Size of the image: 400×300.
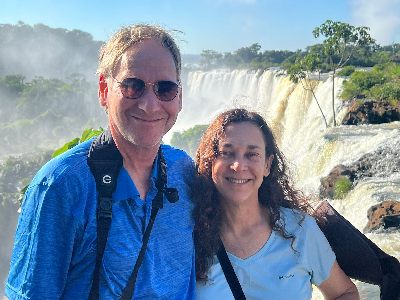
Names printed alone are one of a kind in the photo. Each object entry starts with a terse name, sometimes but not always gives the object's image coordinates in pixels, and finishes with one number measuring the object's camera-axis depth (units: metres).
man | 1.50
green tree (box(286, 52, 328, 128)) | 18.05
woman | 2.02
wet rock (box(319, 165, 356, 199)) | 9.35
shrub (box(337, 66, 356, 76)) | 22.08
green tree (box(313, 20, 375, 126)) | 19.14
